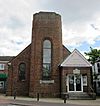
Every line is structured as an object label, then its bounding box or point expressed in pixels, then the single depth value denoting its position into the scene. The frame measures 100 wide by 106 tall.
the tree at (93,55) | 17.16
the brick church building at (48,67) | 13.68
